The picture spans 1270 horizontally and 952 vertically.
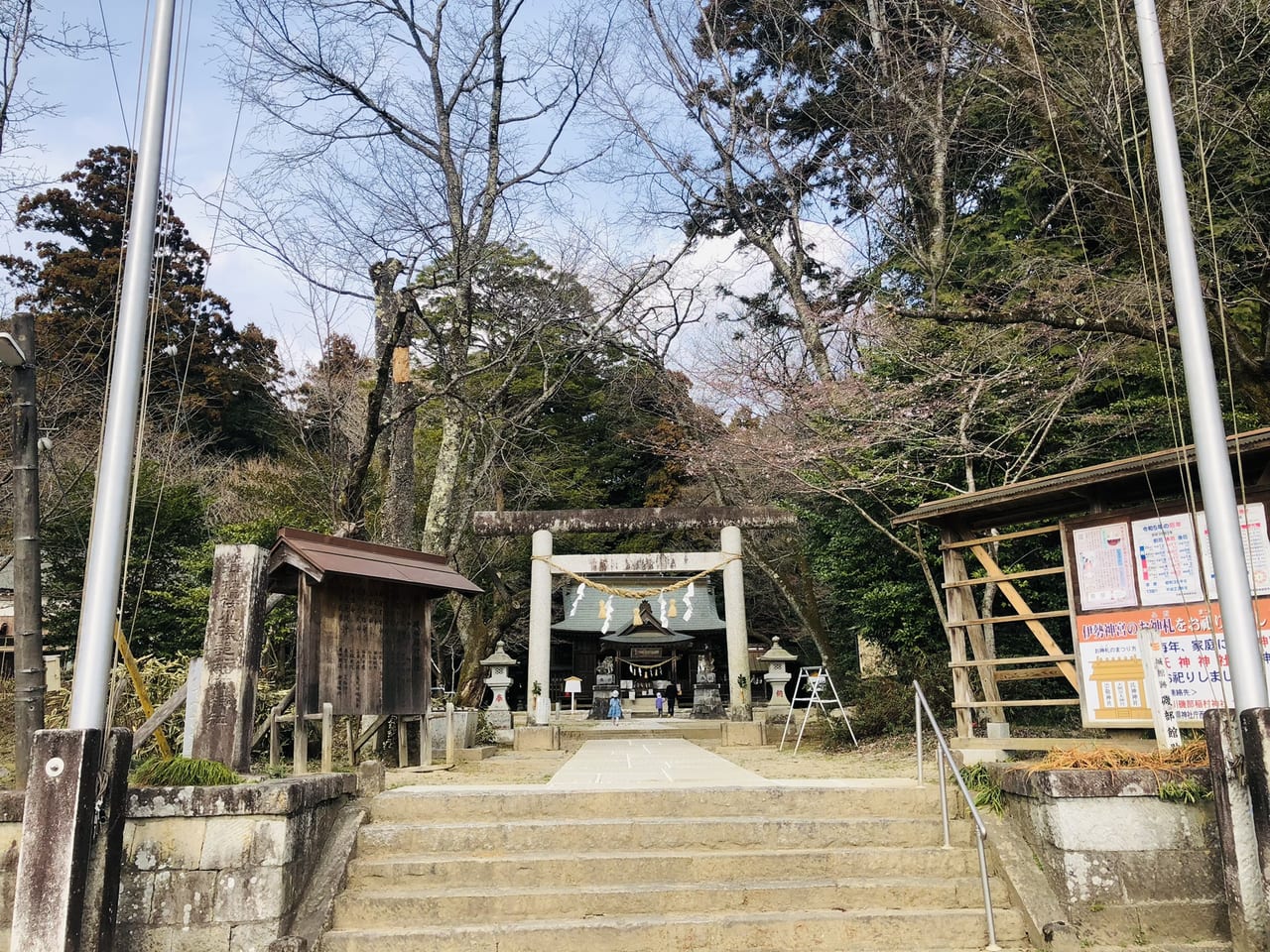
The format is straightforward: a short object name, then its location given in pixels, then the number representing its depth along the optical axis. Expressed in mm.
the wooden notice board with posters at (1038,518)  6375
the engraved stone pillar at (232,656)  5746
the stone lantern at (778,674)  17016
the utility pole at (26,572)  5492
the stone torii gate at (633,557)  16188
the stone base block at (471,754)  11141
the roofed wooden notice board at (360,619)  7711
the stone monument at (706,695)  21688
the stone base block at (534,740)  13375
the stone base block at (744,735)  13992
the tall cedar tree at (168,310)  21938
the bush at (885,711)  12055
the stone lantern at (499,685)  16391
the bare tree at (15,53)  9852
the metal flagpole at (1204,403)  4668
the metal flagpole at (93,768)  4191
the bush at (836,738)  11945
